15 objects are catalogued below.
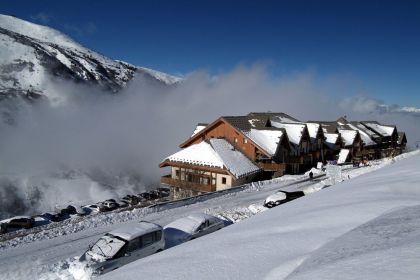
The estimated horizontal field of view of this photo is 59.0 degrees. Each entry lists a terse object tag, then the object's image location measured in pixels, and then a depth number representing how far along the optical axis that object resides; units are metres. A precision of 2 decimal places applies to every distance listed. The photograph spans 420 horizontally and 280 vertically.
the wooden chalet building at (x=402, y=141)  87.99
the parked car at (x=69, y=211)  56.76
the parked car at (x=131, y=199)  62.12
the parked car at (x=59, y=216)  50.55
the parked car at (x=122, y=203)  57.91
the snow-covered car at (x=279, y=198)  26.01
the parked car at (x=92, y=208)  56.50
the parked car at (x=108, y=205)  55.56
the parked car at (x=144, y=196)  64.19
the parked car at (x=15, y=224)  42.84
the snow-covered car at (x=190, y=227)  17.83
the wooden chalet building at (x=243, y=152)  43.84
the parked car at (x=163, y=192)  68.00
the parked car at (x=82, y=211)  54.16
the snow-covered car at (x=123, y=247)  14.07
